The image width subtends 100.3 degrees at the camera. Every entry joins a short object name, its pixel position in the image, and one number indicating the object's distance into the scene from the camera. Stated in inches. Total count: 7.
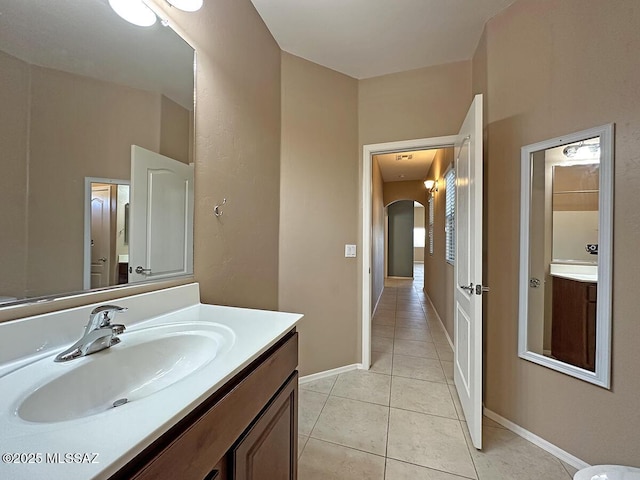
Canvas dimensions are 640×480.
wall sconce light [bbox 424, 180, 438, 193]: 180.3
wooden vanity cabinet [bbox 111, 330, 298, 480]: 19.1
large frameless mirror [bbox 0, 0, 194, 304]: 27.9
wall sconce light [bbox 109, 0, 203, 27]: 38.6
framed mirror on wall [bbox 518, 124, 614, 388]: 50.2
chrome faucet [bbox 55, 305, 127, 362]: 28.0
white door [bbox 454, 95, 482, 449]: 60.0
